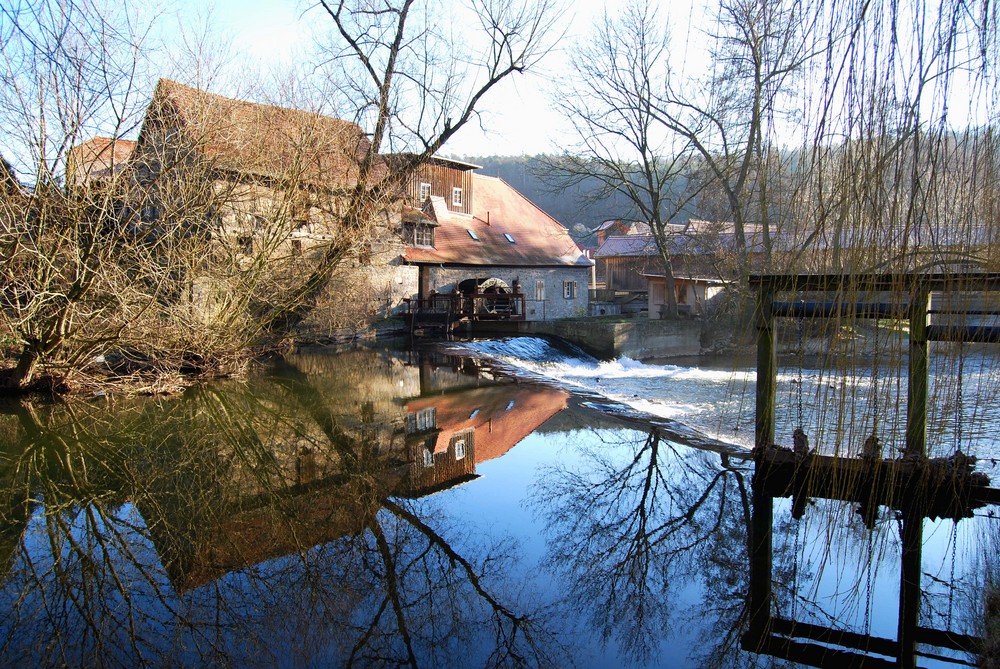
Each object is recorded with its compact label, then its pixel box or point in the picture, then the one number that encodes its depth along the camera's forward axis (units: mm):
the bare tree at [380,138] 14914
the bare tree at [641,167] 22375
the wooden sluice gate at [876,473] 3412
